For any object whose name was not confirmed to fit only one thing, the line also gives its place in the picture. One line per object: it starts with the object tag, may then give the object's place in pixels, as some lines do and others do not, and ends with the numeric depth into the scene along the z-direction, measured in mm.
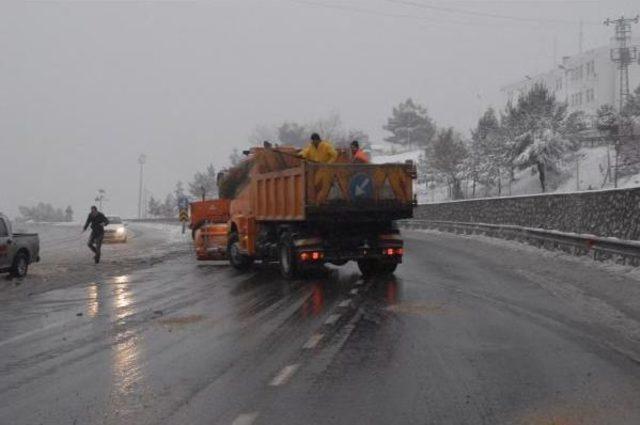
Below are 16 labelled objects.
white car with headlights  39656
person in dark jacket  21995
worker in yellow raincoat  15656
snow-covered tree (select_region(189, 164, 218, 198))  107069
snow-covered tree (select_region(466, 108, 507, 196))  63062
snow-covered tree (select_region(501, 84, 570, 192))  55094
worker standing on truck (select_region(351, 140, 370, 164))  16375
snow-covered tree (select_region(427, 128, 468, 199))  69625
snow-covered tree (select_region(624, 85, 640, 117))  59156
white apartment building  83750
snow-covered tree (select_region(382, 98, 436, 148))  122812
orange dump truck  14406
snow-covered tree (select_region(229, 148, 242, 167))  107300
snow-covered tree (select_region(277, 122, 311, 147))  113562
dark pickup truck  16891
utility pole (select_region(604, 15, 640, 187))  54062
